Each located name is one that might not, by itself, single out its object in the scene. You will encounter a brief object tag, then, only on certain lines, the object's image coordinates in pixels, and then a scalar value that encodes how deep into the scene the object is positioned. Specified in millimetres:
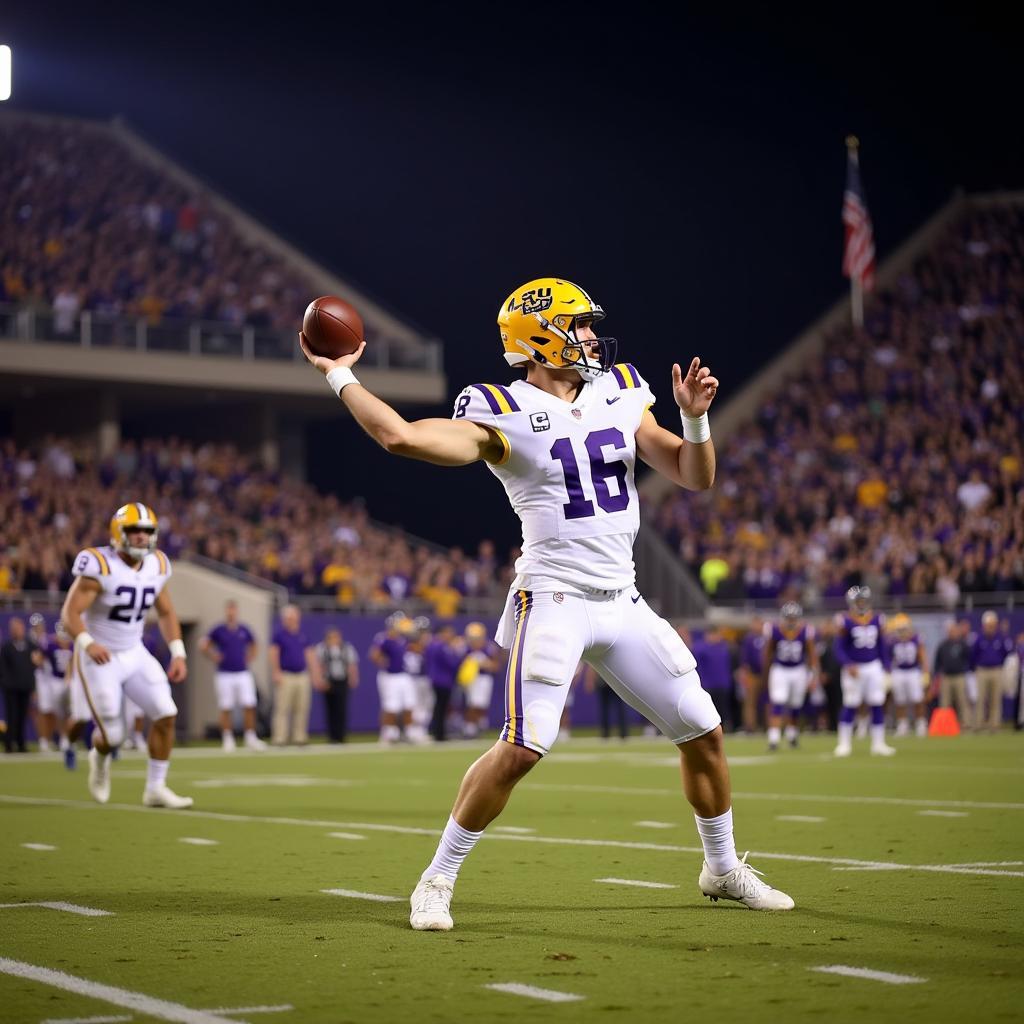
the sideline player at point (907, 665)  24562
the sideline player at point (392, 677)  23844
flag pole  32969
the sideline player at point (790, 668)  20109
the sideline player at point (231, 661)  21531
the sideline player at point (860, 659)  18812
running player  11539
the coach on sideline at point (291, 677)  22312
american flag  32156
